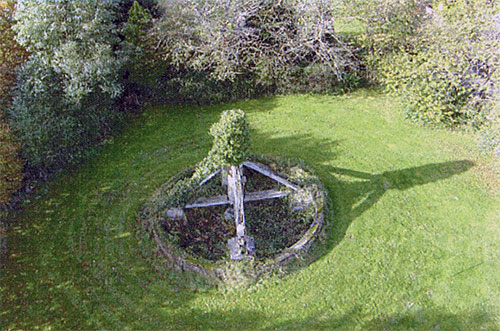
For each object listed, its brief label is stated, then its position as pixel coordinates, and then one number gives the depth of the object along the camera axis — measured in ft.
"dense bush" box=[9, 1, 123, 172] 44.68
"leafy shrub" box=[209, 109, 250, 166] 35.12
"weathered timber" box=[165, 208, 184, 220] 39.83
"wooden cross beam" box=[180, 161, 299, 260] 36.42
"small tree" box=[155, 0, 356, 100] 55.16
